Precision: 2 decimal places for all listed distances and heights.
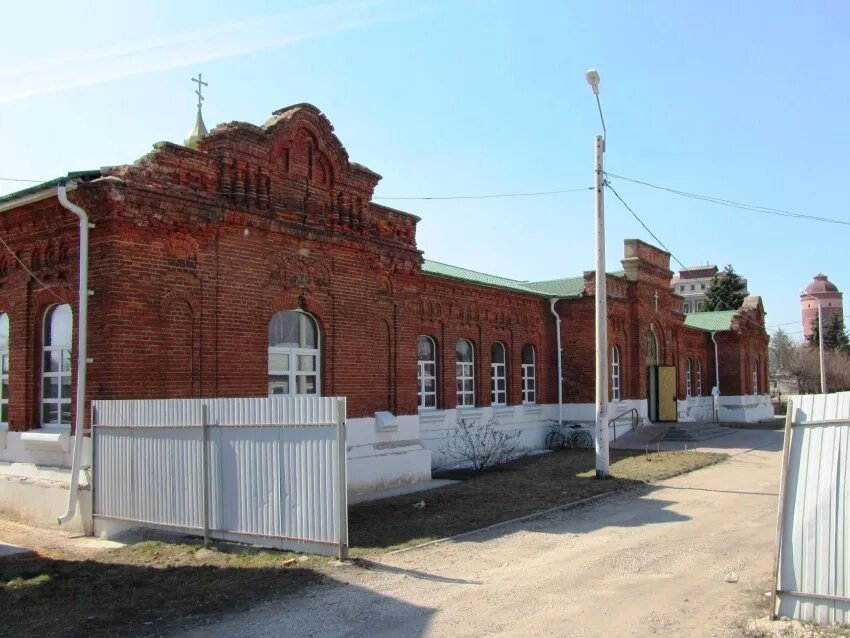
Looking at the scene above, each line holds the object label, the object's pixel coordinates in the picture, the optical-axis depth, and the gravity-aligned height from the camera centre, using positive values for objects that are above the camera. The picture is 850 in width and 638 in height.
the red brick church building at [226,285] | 10.35 +1.35
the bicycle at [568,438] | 22.78 -2.27
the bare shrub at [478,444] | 18.23 -2.04
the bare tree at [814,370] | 57.62 -0.63
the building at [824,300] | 81.81 +6.96
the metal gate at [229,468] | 8.23 -1.23
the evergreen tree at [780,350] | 66.56 +1.14
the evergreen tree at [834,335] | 71.95 +2.60
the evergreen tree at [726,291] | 54.94 +5.37
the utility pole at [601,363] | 14.64 +0.02
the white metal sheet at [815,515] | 5.66 -1.20
